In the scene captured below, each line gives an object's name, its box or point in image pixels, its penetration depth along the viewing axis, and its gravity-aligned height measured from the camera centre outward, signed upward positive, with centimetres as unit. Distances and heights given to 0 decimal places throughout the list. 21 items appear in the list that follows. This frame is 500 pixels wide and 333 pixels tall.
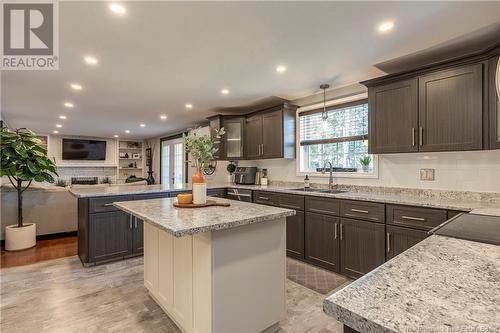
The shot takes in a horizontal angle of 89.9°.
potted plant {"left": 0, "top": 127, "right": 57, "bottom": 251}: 354 +4
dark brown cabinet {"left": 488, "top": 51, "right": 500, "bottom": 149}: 205 +49
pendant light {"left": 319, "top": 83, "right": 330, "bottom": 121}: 345 +92
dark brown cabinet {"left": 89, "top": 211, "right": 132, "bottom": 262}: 310 -87
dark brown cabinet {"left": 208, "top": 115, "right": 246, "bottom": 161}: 469 +57
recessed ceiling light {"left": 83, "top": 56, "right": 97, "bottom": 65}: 260 +114
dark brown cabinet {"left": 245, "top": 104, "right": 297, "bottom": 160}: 400 +58
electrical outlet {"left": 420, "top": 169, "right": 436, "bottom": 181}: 269 -8
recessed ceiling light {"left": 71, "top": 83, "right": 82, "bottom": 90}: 341 +115
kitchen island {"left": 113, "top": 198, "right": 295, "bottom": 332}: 156 -69
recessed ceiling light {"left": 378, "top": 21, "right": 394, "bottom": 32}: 197 +113
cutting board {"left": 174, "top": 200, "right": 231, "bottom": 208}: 205 -31
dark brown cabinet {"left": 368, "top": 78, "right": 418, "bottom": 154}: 256 +53
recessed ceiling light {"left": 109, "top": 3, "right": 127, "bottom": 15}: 176 +114
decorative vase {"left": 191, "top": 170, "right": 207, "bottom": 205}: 214 -18
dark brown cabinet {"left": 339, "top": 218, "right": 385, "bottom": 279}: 253 -84
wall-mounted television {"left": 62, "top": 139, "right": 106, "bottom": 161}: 865 +67
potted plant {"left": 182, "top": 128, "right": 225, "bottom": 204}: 210 +11
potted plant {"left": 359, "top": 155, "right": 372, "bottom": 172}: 322 +6
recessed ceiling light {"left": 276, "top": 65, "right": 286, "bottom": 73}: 285 +114
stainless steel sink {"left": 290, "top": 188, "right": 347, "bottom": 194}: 338 -32
